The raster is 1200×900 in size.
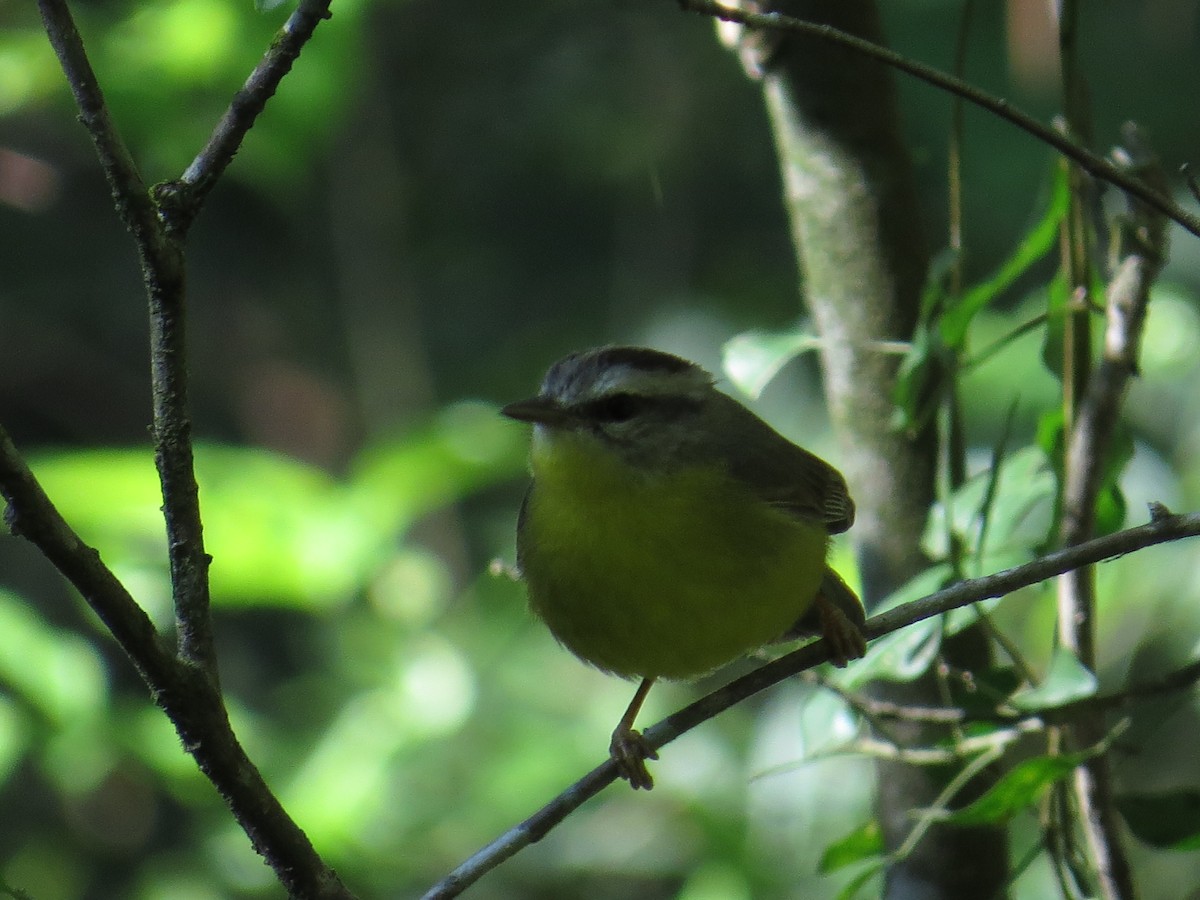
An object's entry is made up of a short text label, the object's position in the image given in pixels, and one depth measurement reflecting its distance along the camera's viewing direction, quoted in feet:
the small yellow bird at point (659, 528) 16.84
